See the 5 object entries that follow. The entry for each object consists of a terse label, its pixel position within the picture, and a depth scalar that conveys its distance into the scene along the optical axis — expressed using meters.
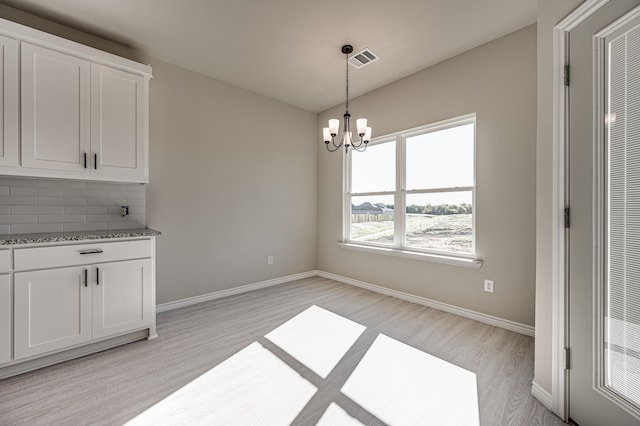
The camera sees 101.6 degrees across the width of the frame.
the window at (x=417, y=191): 2.98
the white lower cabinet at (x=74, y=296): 1.85
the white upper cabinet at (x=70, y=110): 2.00
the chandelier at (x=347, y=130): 2.56
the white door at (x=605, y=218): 1.19
